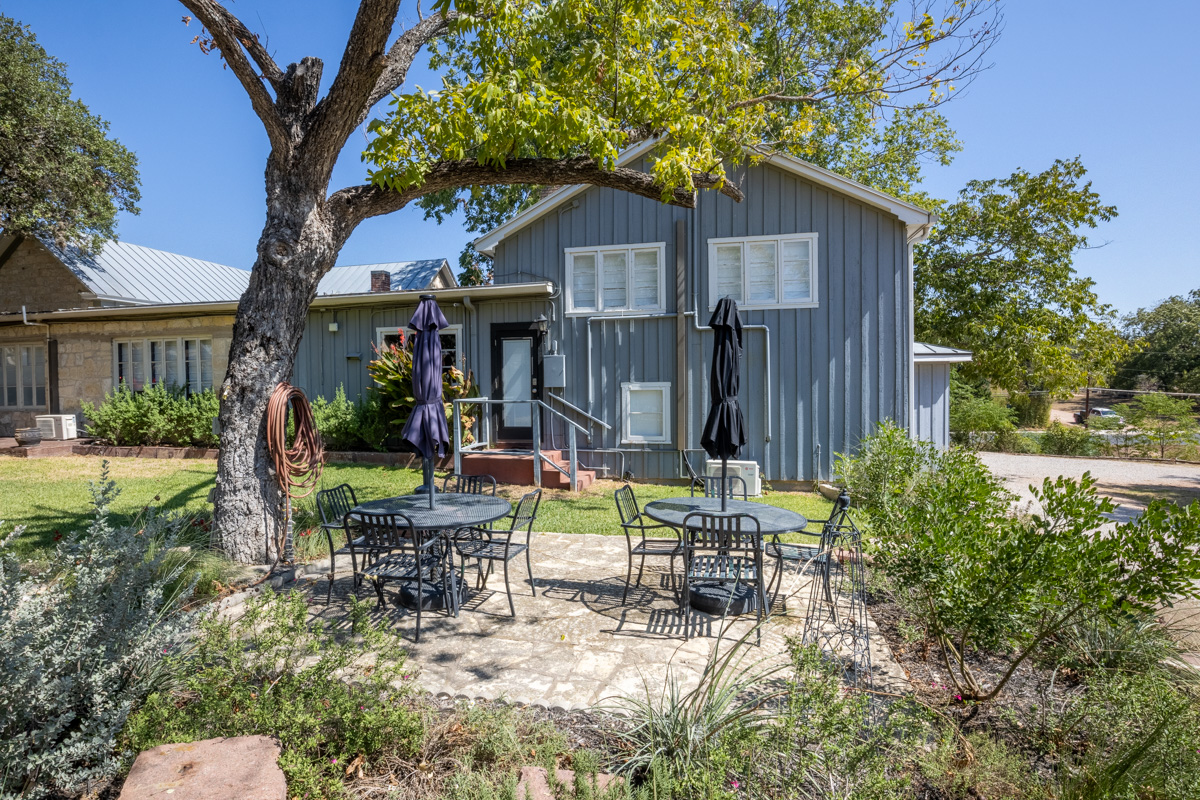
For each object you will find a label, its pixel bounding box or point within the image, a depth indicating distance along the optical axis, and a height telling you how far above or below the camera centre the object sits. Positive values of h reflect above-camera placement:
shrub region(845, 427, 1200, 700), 2.50 -0.83
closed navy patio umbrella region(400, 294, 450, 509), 4.96 -0.04
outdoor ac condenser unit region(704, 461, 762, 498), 9.70 -1.40
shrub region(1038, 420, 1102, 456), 16.45 -1.69
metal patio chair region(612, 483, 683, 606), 4.60 -1.10
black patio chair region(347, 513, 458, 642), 4.20 -1.28
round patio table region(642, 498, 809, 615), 4.45 -1.02
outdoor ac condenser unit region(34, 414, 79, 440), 13.55 -0.70
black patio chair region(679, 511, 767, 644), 4.06 -1.14
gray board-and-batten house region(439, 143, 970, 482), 10.14 +1.28
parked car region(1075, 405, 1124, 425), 18.92 -1.29
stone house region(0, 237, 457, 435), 13.45 +1.64
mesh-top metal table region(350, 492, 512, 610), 4.37 -0.96
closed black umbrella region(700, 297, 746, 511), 4.65 -0.04
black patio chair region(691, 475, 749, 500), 5.68 -1.03
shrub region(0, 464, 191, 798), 2.26 -1.10
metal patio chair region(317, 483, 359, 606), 4.71 -0.99
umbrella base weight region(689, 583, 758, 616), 4.56 -1.64
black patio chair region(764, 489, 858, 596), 4.19 -1.15
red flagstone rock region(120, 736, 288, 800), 2.01 -1.34
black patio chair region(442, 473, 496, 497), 6.25 -0.99
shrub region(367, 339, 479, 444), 11.40 +0.06
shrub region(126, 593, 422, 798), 2.44 -1.38
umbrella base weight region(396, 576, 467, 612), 4.71 -1.64
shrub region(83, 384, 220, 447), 12.85 -0.52
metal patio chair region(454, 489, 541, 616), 4.62 -1.29
